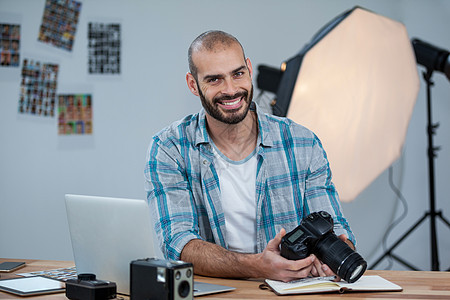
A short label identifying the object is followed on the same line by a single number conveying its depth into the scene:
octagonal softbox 2.80
